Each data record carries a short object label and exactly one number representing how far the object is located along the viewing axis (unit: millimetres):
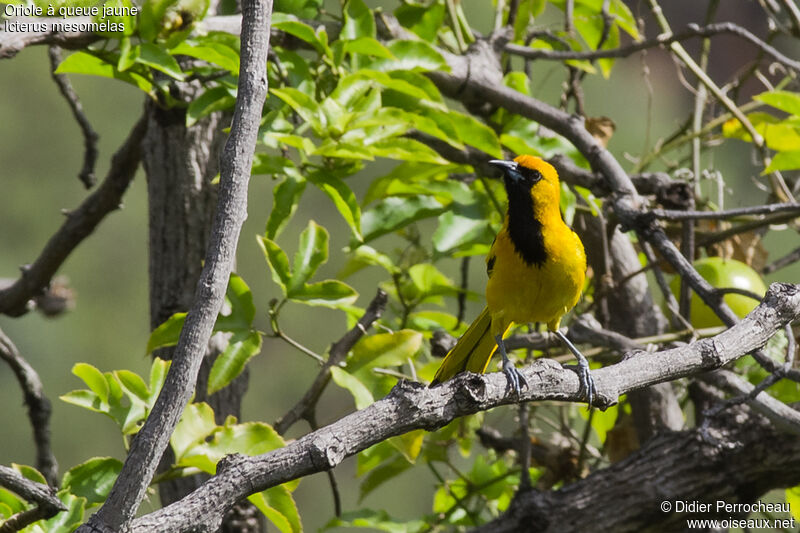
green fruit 8898
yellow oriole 8844
